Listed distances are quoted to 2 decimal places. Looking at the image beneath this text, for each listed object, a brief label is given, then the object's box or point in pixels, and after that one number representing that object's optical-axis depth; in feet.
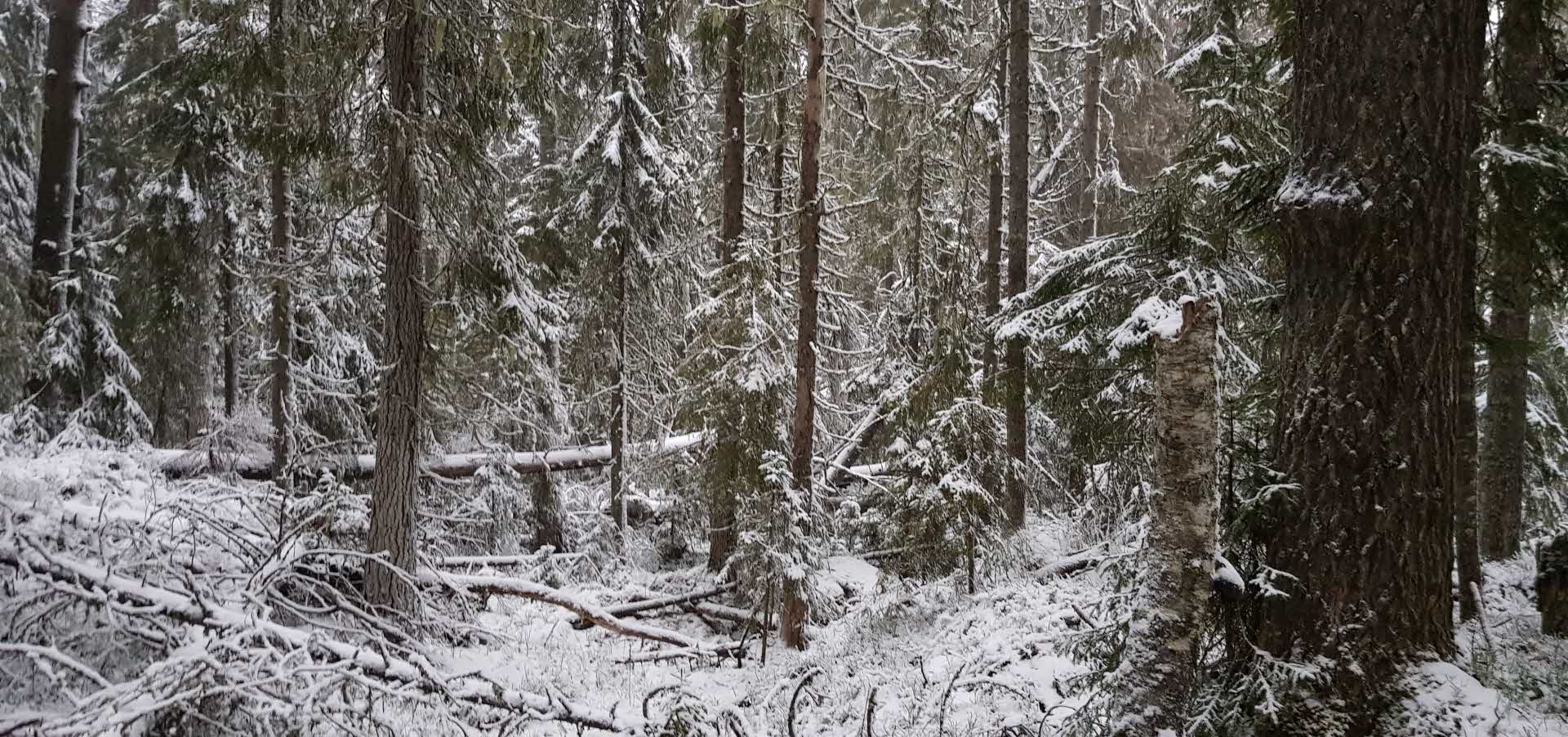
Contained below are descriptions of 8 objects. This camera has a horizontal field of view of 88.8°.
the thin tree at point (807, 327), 29.22
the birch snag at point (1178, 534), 12.37
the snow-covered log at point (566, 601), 26.43
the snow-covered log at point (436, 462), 34.42
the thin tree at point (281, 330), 32.86
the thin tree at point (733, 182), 36.63
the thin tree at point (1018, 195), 35.70
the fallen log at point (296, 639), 15.60
